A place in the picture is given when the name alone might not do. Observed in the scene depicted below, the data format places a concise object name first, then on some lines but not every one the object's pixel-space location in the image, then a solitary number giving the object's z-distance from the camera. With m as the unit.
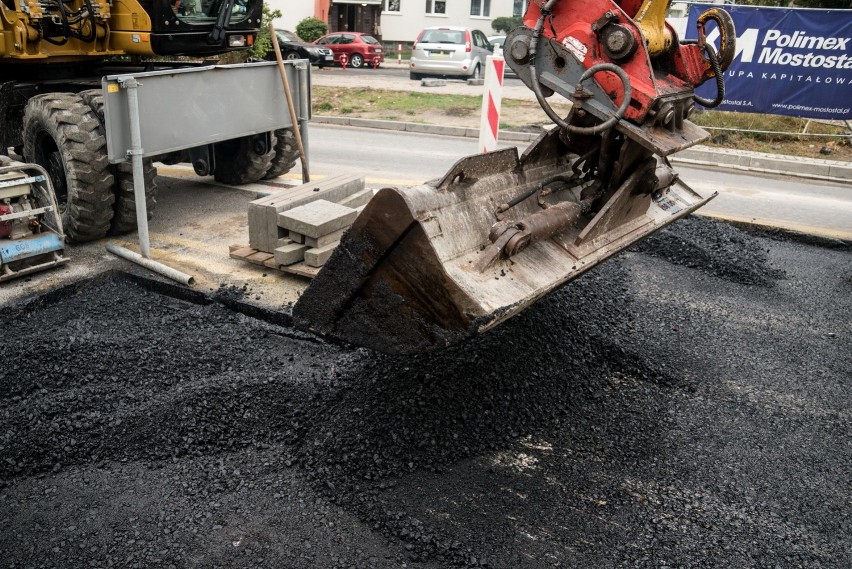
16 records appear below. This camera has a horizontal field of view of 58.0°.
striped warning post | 8.14
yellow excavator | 6.88
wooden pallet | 6.32
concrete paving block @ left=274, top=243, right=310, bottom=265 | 6.36
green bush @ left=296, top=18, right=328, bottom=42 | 34.06
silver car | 22.27
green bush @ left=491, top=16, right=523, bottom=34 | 38.20
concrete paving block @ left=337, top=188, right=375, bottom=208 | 7.22
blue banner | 12.62
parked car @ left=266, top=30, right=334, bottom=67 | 25.78
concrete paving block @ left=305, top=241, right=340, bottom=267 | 6.30
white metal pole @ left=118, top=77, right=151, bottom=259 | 6.38
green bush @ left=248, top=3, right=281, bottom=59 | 17.11
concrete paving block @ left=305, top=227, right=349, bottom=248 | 6.36
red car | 29.56
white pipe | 6.28
